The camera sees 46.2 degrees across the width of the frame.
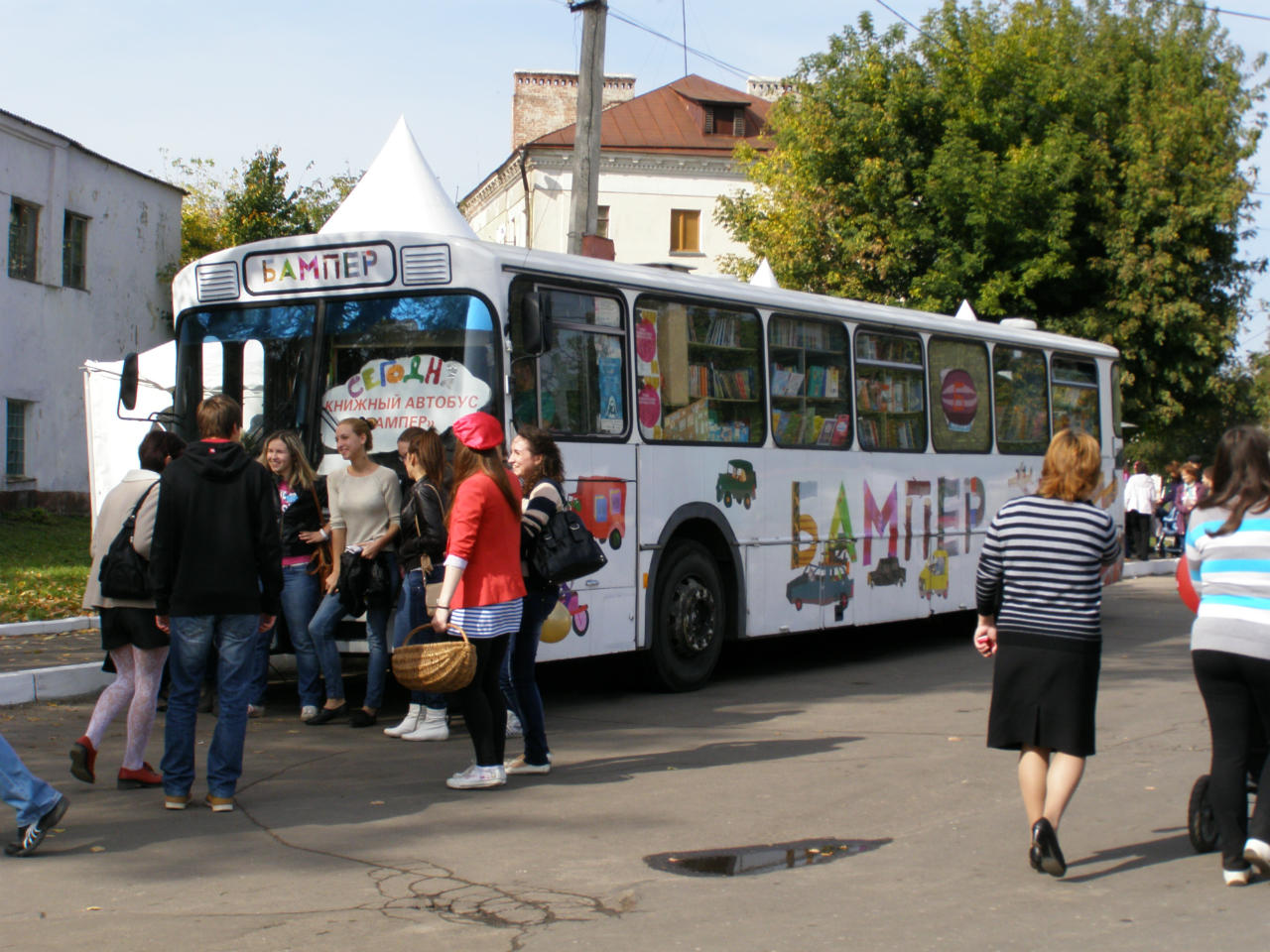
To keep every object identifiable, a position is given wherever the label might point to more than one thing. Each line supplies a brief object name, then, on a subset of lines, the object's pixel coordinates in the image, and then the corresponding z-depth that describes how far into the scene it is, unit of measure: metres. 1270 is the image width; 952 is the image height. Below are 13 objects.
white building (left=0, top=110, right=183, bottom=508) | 26.41
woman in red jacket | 6.97
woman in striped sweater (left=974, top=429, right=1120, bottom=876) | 5.44
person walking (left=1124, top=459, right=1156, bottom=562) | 24.95
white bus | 9.20
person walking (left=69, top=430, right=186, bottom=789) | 7.02
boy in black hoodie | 6.57
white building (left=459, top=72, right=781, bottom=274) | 49.19
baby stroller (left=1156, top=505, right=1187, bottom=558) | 26.00
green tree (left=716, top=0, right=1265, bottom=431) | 29.91
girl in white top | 8.84
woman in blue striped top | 5.36
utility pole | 15.27
